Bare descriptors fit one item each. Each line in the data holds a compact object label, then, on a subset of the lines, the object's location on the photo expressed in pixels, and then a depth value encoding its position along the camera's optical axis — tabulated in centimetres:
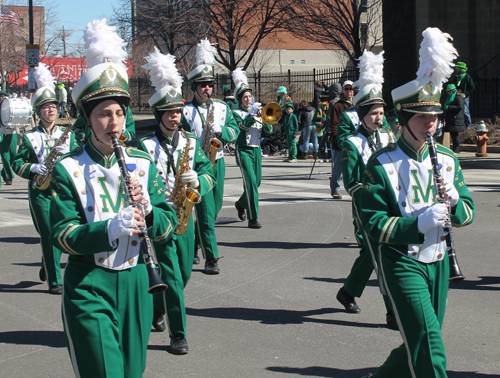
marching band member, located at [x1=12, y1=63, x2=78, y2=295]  691
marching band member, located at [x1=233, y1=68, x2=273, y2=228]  993
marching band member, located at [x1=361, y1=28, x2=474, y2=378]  354
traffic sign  2370
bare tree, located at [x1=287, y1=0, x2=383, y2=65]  2244
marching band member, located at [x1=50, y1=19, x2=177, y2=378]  324
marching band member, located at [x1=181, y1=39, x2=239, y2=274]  818
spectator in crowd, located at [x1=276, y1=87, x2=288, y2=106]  1932
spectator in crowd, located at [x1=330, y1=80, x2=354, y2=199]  1229
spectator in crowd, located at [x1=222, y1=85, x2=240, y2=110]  1850
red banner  4856
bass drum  1507
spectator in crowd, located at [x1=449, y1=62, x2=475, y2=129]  1784
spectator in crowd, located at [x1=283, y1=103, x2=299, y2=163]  1948
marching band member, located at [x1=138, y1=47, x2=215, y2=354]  543
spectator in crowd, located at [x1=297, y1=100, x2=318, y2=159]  1988
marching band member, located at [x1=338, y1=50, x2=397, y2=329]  594
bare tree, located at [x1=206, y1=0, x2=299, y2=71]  2595
